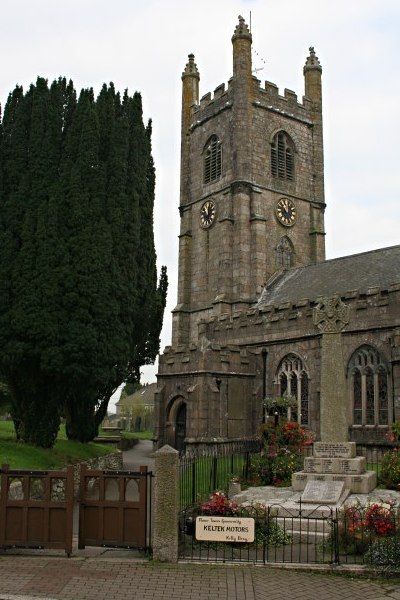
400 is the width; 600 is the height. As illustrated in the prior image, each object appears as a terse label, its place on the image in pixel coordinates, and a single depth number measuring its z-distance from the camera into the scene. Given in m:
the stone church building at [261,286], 22.19
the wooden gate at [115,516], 10.01
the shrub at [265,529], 10.77
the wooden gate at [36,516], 9.93
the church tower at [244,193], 35.53
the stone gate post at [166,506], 9.70
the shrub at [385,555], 9.13
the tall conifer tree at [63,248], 18.53
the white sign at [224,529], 9.71
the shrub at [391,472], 15.16
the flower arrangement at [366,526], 9.89
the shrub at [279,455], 16.77
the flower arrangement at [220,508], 10.77
